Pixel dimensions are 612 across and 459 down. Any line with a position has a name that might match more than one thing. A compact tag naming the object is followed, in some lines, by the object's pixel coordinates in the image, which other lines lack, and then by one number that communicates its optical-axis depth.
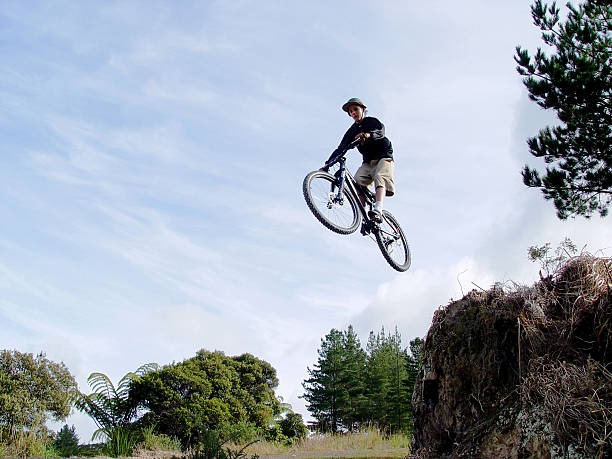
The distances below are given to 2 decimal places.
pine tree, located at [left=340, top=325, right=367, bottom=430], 24.91
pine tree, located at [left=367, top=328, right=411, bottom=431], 24.05
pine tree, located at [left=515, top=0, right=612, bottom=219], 11.62
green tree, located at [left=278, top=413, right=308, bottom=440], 17.70
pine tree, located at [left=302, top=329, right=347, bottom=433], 25.58
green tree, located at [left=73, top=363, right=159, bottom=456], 14.68
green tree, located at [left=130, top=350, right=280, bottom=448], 14.75
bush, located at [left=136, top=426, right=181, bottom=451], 13.00
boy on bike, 7.03
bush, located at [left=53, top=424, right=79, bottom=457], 13.52
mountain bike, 6.69
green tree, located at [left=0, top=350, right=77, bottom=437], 14.93
